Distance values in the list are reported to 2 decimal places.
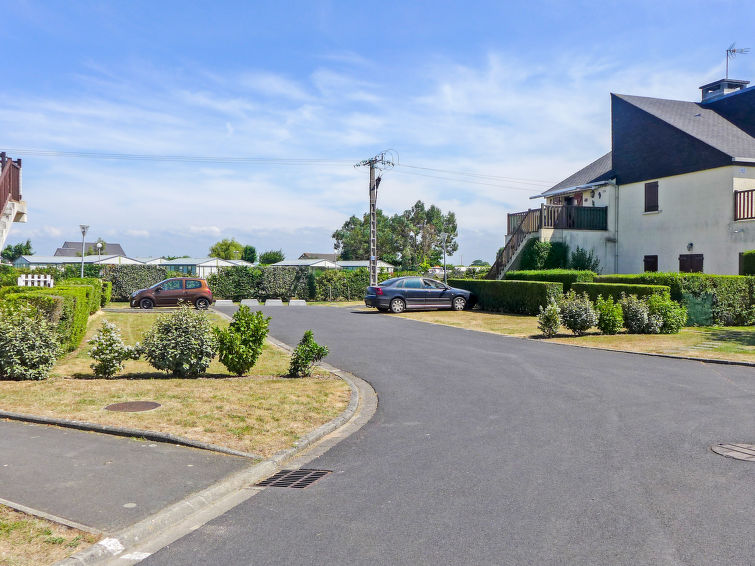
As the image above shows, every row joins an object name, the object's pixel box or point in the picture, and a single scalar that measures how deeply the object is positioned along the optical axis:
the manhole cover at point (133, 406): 7.66
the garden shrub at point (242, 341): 10.34
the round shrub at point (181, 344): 9.93
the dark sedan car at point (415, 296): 26.41
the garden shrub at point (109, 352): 10.05
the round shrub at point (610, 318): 17.41
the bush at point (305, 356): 10.34
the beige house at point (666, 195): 24.81
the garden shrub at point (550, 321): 17.33
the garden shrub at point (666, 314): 17.45
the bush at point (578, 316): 17.41
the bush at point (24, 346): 9.55
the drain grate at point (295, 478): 5.41
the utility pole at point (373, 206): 34.42
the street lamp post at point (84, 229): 39.78
